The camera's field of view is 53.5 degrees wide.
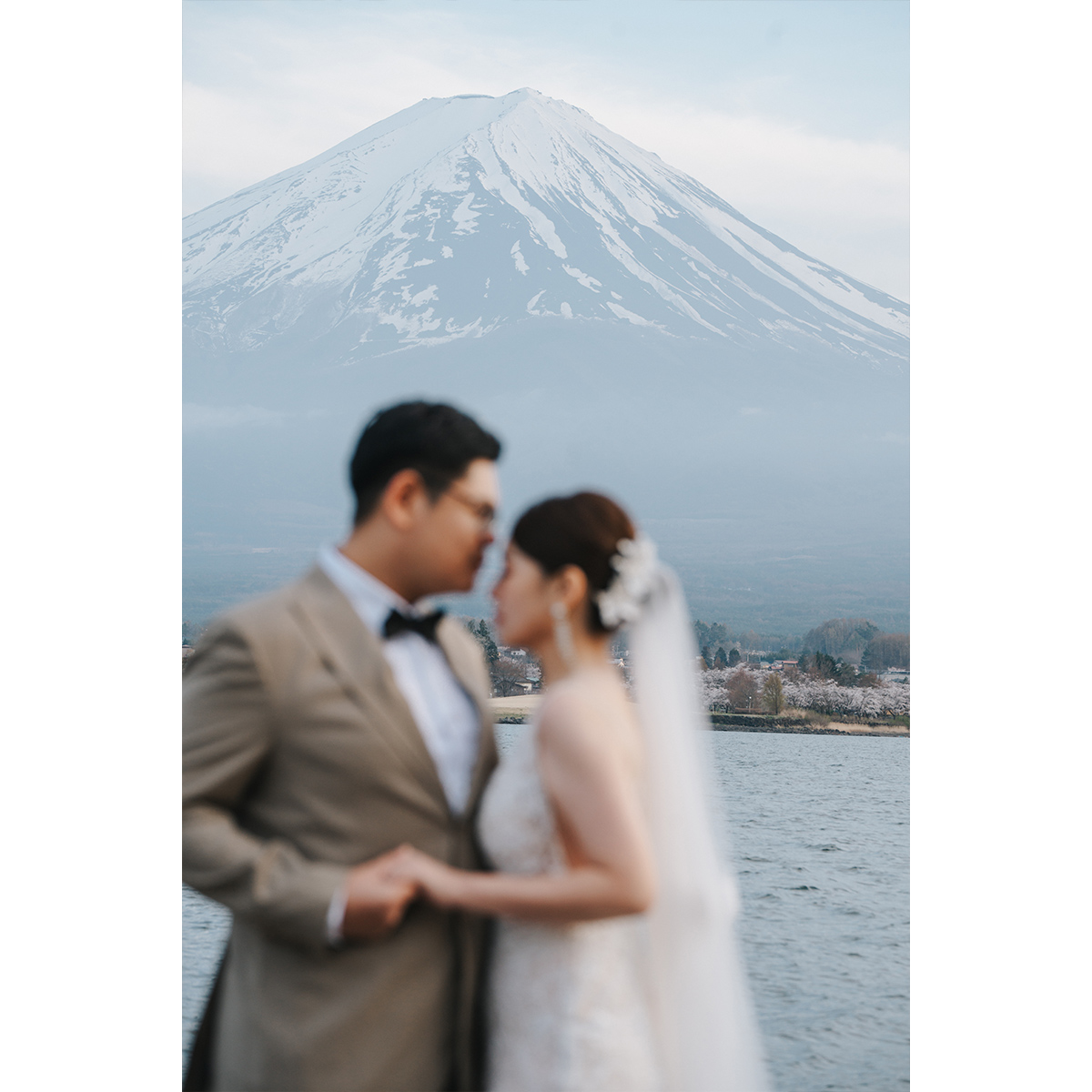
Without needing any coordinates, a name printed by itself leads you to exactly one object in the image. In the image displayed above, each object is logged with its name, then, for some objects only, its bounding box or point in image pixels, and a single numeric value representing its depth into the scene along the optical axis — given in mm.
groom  1835
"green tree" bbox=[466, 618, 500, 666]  35138
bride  1865
